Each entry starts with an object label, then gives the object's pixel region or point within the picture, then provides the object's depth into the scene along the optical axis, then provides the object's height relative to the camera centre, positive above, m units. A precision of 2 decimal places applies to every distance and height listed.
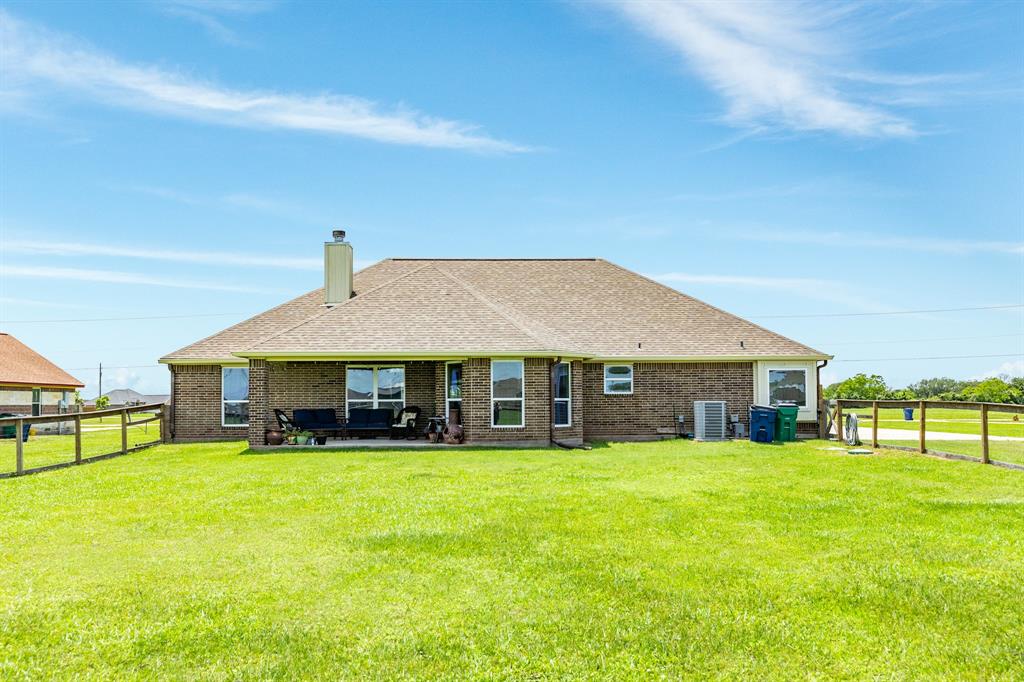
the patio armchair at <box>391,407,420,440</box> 20.75 -1.34
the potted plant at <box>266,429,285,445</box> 19.30 -1.53
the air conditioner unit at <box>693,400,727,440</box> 21.98 -1.30
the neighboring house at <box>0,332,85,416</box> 35.75 -0.18
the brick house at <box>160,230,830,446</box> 19.67 +0.39
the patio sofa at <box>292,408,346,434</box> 19.70 -1.14
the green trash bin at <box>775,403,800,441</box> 21.47 -1.39
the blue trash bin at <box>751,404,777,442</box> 21.20 -1.43
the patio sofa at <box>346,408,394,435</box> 20.27 -1.13
